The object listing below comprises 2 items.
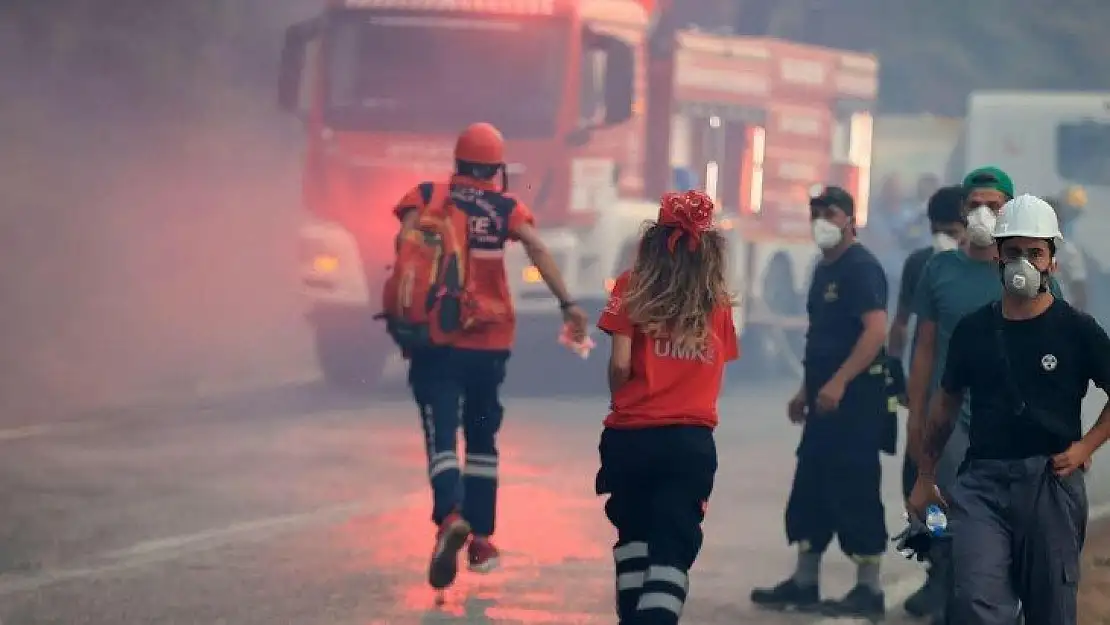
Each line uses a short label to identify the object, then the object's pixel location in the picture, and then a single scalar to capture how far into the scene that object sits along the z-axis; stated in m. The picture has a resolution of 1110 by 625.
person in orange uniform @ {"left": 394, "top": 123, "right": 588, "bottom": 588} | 17.72
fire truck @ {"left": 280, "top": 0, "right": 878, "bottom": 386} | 34.59
